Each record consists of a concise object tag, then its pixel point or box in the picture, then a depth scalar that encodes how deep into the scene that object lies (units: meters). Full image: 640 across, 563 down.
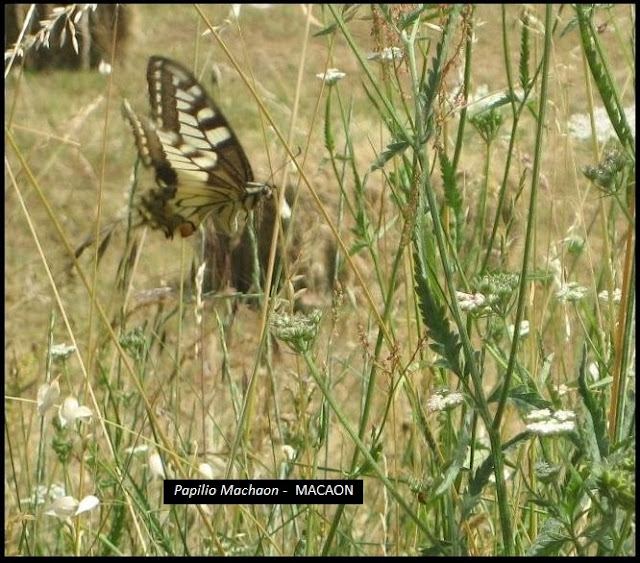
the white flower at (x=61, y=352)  3.23
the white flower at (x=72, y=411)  3.07
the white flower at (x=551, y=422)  2.99
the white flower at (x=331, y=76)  3.20
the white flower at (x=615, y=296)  3.12
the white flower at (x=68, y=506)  3.05
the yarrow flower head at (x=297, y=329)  3.04
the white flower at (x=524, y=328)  3.16
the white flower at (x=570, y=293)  3.13
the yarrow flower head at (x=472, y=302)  3.03
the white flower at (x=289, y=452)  3.19
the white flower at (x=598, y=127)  3.26
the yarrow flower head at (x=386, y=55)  3.09
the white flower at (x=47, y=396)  3.06
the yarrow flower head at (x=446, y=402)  3.03
